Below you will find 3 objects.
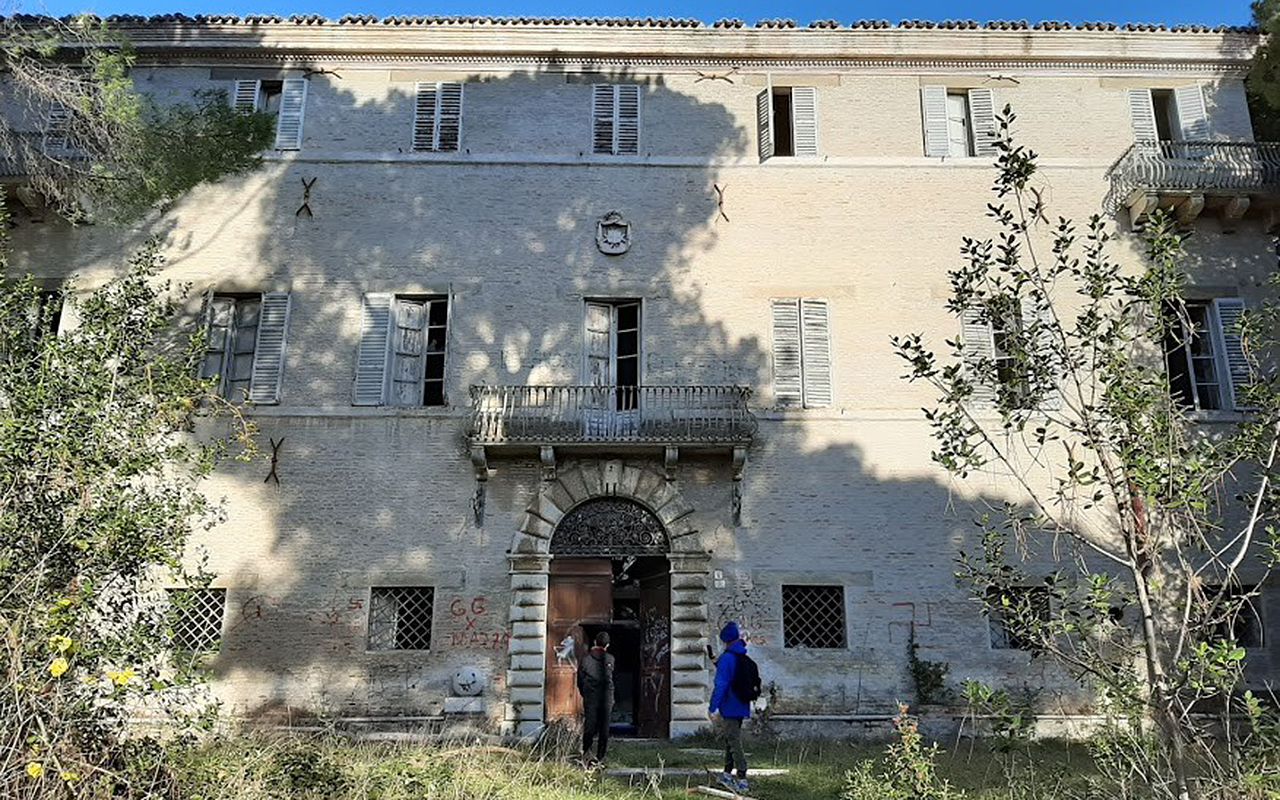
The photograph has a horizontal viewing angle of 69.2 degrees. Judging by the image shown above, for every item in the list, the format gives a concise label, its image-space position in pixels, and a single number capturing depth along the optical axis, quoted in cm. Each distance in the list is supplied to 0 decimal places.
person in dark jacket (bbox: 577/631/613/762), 990
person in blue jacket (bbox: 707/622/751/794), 823
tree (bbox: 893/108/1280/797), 535
